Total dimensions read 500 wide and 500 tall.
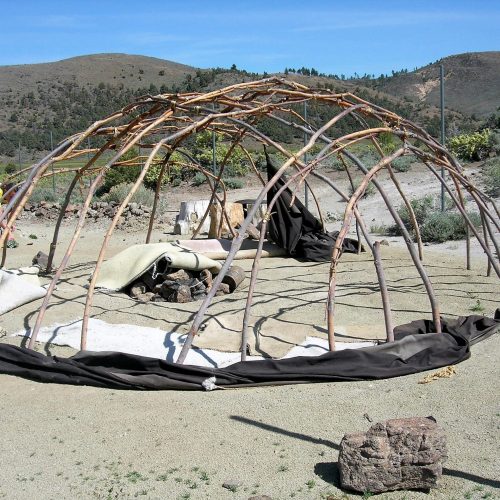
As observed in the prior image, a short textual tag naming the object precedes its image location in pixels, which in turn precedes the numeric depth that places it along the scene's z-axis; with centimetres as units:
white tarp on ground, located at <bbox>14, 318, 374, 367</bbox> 611
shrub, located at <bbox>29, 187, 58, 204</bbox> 2112
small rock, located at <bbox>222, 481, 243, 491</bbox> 387
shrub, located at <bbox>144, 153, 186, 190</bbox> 2194
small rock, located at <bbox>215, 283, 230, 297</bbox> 877
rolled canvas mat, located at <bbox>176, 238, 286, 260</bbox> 1066
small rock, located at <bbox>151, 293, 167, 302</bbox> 853
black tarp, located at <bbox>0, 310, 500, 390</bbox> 546
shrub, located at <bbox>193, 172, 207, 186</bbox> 2192
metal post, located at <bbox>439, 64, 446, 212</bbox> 1276
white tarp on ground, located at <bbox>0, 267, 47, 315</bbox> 800
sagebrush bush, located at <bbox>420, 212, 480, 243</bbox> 1277
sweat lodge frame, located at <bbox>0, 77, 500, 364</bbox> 588
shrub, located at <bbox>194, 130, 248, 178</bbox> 2306
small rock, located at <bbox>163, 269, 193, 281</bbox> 873
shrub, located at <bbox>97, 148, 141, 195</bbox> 2178
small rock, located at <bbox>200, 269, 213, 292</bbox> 889
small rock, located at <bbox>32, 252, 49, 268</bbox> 1066
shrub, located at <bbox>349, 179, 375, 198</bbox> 1802
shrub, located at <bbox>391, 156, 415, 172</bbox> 1992
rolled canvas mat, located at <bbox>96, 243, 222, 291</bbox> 887
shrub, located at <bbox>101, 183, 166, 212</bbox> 1867
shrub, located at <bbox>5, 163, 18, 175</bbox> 3226
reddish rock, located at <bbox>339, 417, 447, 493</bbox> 370
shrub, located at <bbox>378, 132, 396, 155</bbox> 2131
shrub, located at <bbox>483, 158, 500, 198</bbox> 1588
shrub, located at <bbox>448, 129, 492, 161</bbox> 1984
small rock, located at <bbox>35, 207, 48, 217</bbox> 1842
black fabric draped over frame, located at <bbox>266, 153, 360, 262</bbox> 1092
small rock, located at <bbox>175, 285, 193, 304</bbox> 838
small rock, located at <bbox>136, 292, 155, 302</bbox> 855
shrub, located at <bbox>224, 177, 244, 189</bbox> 2155
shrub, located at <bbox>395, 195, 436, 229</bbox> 1463
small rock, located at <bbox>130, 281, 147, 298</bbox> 873
